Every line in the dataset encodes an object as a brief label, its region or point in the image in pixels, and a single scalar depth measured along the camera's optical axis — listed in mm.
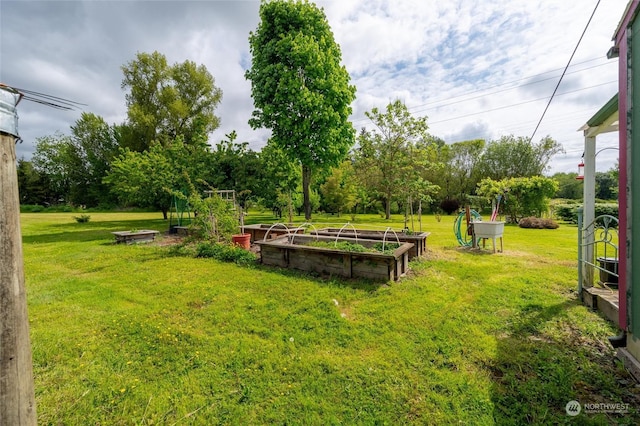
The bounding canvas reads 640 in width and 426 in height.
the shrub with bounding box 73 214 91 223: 18562
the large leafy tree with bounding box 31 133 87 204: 36844
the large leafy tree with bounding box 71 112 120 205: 35094
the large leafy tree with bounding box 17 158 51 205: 40219
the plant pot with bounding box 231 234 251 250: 8290
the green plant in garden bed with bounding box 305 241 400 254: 5617
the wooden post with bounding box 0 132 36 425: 1209
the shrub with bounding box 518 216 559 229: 13234
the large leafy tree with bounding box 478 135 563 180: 28047
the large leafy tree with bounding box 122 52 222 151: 21828
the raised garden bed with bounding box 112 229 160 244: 10258
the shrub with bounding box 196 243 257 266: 6969
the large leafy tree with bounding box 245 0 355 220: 12859
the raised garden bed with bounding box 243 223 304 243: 9505
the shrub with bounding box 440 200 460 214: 26941
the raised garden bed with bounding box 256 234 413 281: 5191
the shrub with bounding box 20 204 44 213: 35188
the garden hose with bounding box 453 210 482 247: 8578
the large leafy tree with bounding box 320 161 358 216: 21875
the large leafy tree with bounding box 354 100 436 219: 10250
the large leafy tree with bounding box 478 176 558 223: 15195
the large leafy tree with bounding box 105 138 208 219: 13562
